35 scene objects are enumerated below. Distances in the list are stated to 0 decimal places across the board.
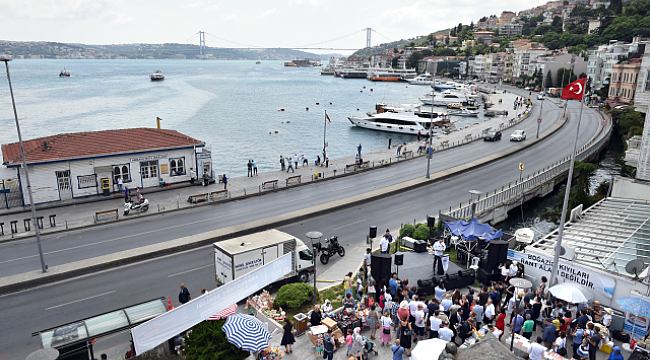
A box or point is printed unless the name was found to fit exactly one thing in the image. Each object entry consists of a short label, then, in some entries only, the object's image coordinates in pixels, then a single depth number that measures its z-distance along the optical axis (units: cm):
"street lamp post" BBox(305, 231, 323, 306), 1786
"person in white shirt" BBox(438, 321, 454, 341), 1215
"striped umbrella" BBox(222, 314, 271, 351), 1162
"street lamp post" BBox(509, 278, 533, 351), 1304
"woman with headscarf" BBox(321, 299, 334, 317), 1436
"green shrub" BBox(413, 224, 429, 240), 2222
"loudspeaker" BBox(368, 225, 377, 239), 2179
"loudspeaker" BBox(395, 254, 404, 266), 1775
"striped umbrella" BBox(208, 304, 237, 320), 1262
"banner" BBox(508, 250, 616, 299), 1509
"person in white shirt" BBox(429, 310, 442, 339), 1291
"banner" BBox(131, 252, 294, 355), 1124
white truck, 1716
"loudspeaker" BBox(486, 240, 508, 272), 1781
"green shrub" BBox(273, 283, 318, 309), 1598
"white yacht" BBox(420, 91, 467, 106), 11419
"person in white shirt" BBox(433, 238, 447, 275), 1780
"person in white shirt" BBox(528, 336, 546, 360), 1161
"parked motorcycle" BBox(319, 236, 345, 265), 2138
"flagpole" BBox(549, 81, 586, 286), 1505
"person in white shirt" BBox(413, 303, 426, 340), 1334
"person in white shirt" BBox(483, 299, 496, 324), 1380
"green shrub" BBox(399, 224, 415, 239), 2270
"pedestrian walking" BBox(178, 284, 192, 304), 1583
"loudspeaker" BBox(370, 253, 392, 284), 1637
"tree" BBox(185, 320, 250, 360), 1170
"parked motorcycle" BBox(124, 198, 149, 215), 2758
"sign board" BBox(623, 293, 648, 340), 1349
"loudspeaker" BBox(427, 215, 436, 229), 2366
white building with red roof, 2844
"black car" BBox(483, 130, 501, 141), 5531
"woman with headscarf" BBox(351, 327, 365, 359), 1220
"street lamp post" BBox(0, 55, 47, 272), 1902
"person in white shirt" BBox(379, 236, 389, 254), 1988
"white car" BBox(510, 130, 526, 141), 5384
